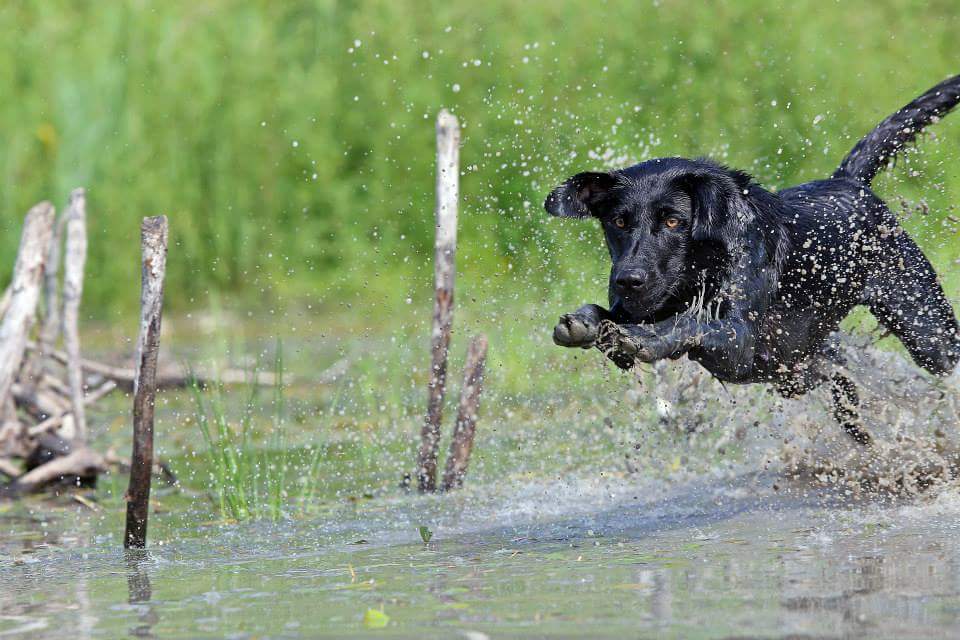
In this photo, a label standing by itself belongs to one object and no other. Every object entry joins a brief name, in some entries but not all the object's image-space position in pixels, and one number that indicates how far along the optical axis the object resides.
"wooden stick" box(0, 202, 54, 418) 15.58
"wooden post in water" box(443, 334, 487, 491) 14.95
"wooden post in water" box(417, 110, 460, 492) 14.88
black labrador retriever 10.97
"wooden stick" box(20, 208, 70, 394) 16.98
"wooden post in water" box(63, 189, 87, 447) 15.77
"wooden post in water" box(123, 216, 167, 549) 11.71
